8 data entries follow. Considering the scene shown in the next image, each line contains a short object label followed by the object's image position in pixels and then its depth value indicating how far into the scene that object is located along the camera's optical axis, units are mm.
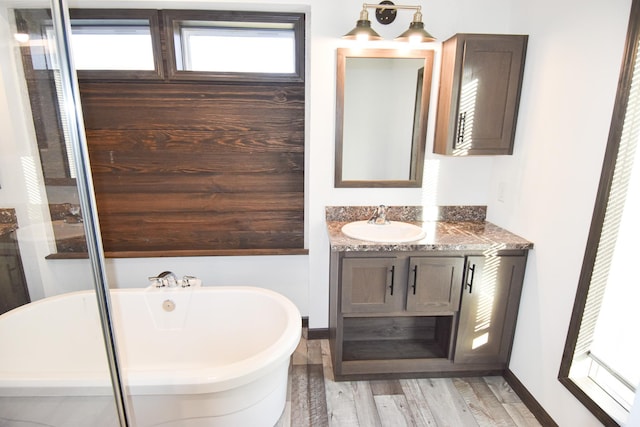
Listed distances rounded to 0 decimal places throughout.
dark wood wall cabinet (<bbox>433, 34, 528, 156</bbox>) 1969
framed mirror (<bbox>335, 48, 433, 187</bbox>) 2176
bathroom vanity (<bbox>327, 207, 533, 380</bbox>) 1962
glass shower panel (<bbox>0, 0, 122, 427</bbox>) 1388
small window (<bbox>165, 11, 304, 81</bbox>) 2254
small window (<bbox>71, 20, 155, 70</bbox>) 2213
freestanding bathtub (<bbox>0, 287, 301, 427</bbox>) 1444
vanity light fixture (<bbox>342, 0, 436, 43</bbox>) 1897
